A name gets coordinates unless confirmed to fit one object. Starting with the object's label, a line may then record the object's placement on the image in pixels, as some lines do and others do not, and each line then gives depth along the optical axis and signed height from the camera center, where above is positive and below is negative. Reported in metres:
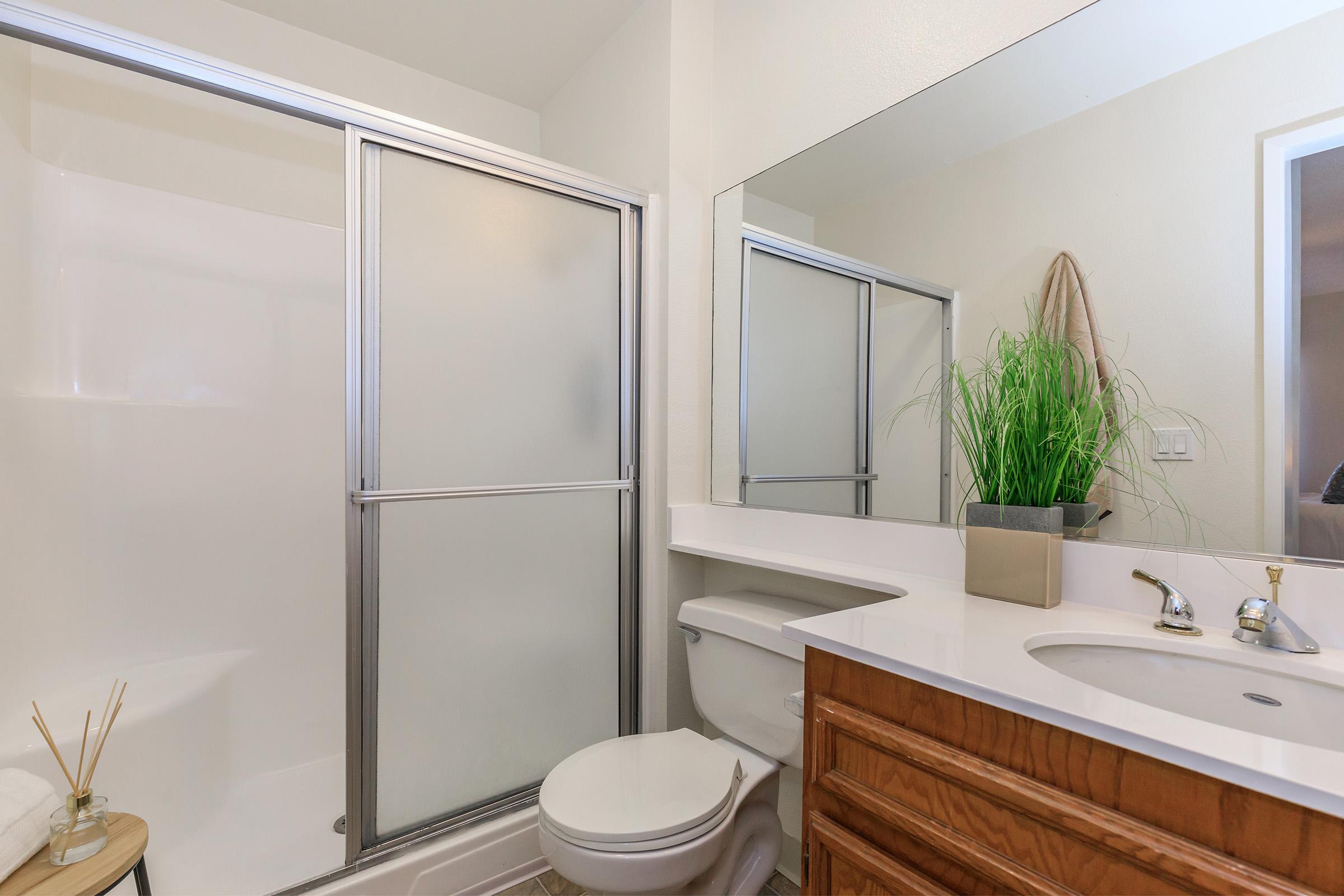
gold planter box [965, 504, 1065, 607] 1.00 -0.18
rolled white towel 0.96 -0.63
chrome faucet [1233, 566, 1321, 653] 0.77 -0.23
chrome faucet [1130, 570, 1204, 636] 0.88 -0.24
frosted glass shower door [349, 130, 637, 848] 1.44 -0.10
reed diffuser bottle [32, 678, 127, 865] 1.02 -0.66
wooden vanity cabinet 0.51 -0.37
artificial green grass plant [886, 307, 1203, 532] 1.03 +0.03
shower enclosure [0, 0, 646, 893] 1.45 -0.03
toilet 1.10 -0.70
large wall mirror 0.86 +0.36
